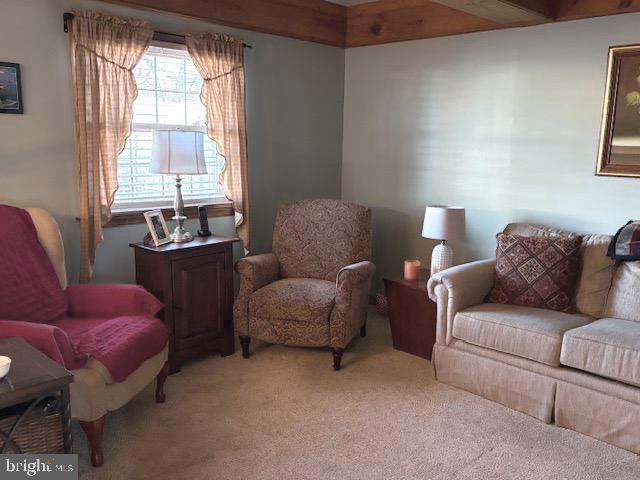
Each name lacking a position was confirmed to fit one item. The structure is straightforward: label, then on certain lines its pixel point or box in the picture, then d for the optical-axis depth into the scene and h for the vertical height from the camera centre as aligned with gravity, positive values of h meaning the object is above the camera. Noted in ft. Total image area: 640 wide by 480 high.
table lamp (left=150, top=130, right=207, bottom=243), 10.57 -0.22
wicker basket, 6.05 -3.18
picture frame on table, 10.88 -1.67
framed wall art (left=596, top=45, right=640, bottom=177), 10.68 +0.68
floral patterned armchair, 11.27 -2.92
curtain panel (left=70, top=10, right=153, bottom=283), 10.43 +0.69
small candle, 12.36 -2.68
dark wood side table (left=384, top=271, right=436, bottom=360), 11.75 -3.54
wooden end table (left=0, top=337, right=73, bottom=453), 5.87 -2.88
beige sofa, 8.66 -3.24
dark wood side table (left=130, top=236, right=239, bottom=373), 10.71 -2.88
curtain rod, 11.43 +2.09
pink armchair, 7.79 -2.90
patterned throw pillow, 10.41 -2.27
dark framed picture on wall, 9.72 +0.84
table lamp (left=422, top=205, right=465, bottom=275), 11.87 -1.70
